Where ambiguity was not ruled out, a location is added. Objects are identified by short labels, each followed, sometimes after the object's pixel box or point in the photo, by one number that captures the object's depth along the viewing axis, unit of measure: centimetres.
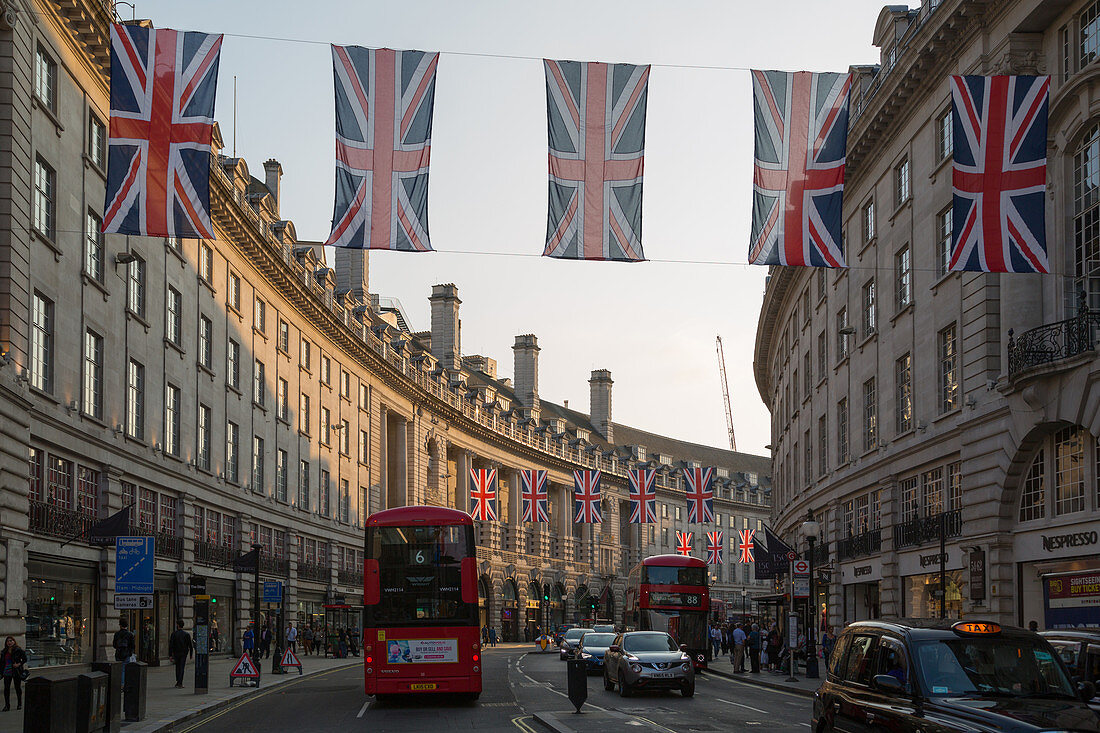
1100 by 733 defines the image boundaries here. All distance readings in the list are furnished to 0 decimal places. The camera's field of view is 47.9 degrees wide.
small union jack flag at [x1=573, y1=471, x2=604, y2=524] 7512
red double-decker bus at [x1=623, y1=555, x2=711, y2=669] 4622
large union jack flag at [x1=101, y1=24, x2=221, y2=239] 2370
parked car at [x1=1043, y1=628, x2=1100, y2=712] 1387
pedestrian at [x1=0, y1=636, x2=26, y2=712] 2477
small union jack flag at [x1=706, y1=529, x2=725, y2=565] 10762
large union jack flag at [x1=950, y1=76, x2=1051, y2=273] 2358
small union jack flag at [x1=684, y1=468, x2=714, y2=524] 7150
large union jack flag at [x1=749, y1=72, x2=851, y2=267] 2617
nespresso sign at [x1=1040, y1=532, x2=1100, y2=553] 2622
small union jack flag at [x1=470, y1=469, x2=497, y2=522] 7719
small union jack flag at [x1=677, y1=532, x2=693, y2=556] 9954
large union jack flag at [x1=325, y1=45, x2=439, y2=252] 2503
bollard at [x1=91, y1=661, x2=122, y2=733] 1995
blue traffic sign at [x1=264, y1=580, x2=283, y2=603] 4634
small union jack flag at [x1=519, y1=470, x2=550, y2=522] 7319
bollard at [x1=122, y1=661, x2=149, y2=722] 2253
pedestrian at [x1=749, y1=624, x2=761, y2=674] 4316
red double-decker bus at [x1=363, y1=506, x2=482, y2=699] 2588
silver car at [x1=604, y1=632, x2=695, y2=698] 2934
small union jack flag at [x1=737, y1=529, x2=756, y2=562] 9953
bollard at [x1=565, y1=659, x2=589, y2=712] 2405
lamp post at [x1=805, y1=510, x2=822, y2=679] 3756
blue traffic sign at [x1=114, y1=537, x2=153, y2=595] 2325
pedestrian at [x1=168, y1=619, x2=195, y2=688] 3331
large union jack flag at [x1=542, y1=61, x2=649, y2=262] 2564
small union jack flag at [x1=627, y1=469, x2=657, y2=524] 7462
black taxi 1078
